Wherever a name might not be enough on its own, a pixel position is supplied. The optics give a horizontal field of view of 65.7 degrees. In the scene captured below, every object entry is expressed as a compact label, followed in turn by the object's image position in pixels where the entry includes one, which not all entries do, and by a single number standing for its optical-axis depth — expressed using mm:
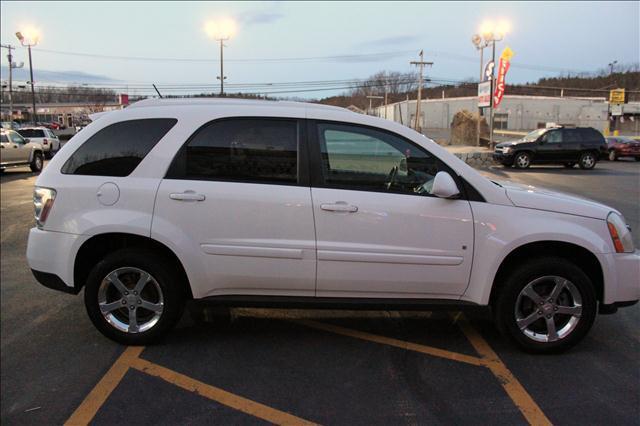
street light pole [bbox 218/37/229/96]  37469
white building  82000
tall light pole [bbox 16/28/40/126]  40831
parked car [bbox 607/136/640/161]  27656
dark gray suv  21547
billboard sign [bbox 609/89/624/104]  49719
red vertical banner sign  29000
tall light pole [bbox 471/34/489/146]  36519
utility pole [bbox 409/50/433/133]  48912
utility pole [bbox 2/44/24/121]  52641
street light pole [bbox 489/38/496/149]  28964
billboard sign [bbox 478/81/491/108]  29891
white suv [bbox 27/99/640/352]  3584
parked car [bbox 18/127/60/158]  25547
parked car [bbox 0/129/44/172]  18734
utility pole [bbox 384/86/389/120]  85750
